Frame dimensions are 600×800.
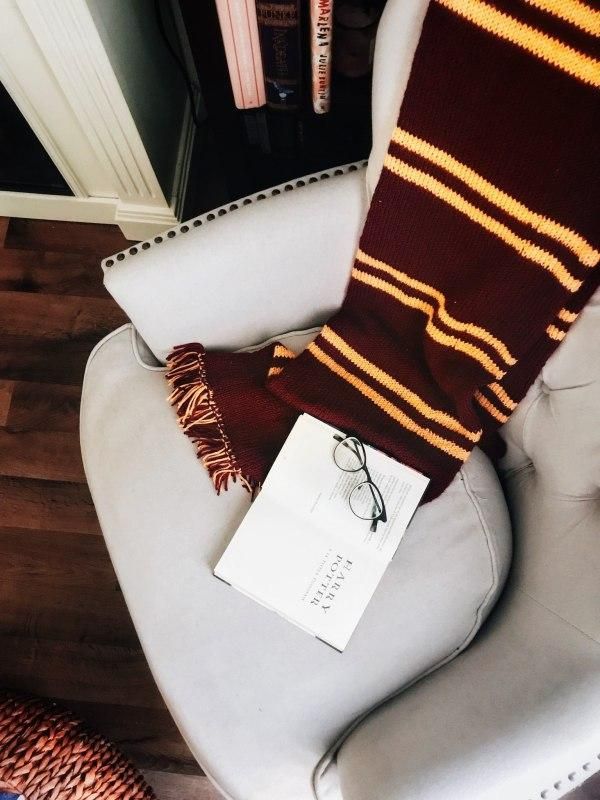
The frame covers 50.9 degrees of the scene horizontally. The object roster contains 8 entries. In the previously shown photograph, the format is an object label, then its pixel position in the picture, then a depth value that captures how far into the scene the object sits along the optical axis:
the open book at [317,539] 0.76
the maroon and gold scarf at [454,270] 0.58
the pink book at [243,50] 0.78
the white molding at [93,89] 0.84
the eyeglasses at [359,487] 0.79
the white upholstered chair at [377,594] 0.64
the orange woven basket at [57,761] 0.92
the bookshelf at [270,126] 0.94
